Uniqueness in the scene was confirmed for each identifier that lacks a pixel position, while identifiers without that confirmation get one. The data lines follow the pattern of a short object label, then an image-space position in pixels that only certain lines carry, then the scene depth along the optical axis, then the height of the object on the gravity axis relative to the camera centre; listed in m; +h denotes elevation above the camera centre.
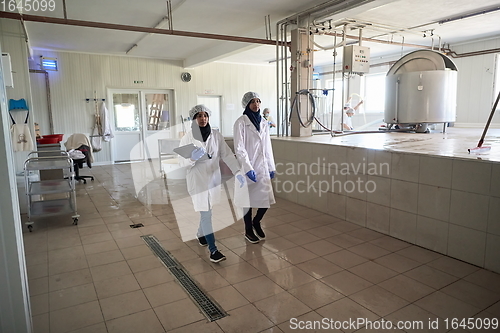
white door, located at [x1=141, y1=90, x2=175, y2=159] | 9.16 +0.06
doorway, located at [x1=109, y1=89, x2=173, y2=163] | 8.82 +0.00
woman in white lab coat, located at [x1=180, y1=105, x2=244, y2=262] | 2.81 -0.45
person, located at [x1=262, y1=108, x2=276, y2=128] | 8.70 +0.04
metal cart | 3.74 -0.77
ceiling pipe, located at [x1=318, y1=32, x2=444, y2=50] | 5.62 +1.44
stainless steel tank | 5.15 +0.40
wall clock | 9.38 +1.16
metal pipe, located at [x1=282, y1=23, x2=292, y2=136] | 5.29 +0.45
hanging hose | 5.07 +0.17
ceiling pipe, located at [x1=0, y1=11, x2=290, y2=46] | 3.52 +1.14
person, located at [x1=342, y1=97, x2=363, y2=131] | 8.03 +0.03
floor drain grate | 2.10 -1.20
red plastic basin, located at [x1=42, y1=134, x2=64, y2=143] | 5.56 -0.26
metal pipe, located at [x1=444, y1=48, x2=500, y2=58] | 7.04 +1.31
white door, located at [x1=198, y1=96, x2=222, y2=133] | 10.09 +0.36
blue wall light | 7.64 +1.32
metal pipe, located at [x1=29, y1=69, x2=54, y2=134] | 7.59 +0.56
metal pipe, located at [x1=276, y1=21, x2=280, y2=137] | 5.20 +1.08
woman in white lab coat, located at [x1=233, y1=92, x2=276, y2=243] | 3.08 -0.34
